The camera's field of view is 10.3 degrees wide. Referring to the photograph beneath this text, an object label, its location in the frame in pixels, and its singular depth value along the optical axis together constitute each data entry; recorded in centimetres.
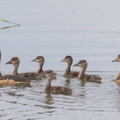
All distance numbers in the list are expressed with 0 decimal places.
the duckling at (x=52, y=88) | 1446
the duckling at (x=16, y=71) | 1719
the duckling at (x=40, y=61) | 1839
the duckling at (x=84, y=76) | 1656
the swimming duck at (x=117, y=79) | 1623
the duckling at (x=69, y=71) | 1781
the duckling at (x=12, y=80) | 1604
